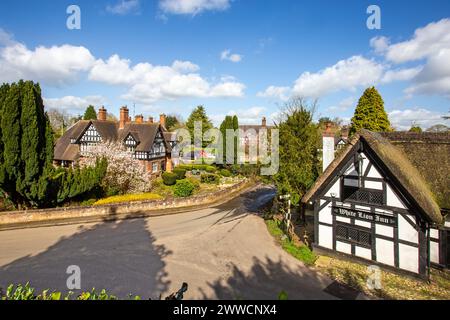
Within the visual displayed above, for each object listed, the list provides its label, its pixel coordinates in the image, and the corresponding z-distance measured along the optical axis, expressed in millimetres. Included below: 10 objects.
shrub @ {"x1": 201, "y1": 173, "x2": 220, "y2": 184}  35481
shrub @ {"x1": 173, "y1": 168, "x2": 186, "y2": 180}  34312
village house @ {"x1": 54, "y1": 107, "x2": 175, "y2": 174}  34250
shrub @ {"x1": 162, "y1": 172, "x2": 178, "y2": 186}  31781
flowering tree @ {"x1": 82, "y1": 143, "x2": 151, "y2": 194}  24734
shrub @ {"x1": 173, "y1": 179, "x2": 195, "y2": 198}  26391
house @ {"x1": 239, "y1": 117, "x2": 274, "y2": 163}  46938
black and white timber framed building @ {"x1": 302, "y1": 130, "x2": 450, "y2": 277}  11734
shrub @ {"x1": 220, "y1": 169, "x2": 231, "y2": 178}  40562
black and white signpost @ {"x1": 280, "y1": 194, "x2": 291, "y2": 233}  17059
